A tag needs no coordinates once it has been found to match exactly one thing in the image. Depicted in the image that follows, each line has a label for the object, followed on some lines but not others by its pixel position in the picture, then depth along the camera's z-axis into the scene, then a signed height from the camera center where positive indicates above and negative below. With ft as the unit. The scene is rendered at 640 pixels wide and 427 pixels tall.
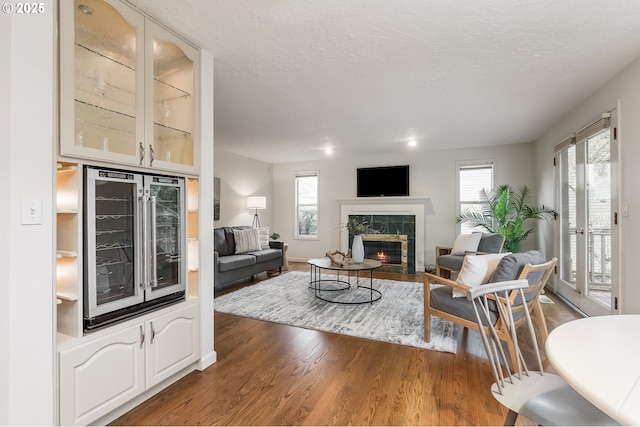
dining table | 2.45 -1.49
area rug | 9.62 -3.81
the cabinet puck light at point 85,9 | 5.41 +3.68
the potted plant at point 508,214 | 16.10 -0.08
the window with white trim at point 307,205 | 23.72 +0.66
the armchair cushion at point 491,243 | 15.25 -1.55
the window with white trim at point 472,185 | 19.02 +1.77
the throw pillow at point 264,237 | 19.35 -1.52
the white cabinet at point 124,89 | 5.17 +2.51
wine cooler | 5.44 -0.62
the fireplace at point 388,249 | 20.07 -2.48
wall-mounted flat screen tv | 20.62 +2.20
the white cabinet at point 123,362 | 5.07 -2.87
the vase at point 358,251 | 14.30 -1.78
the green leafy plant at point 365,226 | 21.06 -0.97
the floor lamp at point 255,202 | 20.66 +0.77
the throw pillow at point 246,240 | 17.56 -1.56
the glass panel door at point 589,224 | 9.91 -0.42
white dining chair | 3.57 -2.39
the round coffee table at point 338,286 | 13.16 -3.77
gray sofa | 14.90 -2.53
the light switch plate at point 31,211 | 4.46 +0.05
